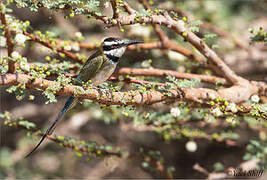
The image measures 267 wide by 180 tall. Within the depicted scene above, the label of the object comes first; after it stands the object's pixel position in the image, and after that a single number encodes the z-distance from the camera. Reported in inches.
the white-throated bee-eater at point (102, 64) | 198.4
